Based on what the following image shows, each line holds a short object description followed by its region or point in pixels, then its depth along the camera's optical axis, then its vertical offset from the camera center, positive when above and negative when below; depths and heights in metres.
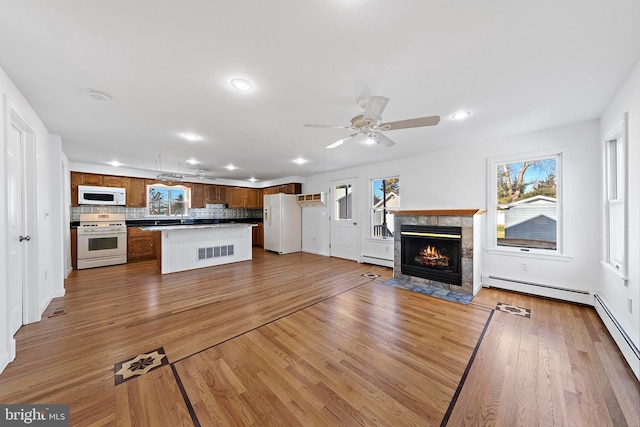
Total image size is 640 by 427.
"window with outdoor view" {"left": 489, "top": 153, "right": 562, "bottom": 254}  3.40 +0.13
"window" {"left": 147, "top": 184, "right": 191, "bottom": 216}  6.66 +0.42
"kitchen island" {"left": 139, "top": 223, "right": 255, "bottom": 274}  4.75 -0.75
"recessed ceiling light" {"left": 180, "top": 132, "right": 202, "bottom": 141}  3.48 +1.20
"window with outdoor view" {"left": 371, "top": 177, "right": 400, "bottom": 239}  5.22 +0.20
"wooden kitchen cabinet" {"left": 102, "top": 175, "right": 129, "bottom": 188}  5.77 +0.84
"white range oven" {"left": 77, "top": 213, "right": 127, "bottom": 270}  5.07 -0.60
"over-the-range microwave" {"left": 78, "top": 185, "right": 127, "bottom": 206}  5.38 +0.45
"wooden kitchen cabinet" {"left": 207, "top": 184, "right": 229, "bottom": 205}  7.55 +0.64
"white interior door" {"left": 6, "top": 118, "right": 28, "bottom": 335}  2.24 -0.07
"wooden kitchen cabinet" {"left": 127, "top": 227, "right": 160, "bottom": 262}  5.90 -0.82
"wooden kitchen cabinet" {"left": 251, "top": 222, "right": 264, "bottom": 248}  8.40 -0.82
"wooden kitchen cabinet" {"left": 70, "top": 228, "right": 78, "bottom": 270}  5.07 -0.75
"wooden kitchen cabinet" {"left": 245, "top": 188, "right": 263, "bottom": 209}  8.56 +0.53
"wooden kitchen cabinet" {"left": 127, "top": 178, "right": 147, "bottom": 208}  6.14 +0.56
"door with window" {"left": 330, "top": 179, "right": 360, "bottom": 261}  5.99 -0.21
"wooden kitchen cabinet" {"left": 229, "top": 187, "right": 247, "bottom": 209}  8.07 +0.57
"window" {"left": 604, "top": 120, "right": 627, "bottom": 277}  2.47 +0.12
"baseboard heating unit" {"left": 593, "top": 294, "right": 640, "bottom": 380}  1.83 -1.17
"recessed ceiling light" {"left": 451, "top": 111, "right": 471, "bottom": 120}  2.71 +1.17
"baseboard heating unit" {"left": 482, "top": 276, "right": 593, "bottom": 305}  3.12 -1.16
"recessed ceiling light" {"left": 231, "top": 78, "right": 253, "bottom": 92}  2.05 +1.18
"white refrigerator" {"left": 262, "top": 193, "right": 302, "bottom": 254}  7.09 -0.34
